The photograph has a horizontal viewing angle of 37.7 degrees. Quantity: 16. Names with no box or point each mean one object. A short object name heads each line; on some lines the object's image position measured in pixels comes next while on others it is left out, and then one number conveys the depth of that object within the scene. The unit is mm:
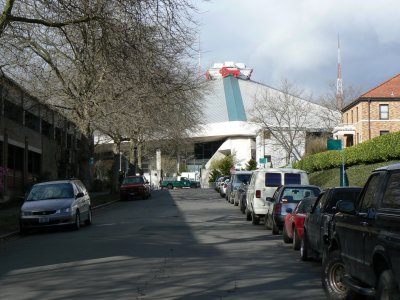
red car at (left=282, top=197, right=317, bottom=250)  13094
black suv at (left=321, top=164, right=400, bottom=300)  5660
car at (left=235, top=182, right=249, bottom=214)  26406
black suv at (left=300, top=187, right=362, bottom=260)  10673
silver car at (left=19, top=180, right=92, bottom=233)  18281
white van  20406
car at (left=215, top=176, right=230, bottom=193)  49956
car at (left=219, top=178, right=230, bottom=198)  43675
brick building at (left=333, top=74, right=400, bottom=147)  54344
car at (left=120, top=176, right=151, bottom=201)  43188
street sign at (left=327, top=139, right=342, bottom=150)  24981
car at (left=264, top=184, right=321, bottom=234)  16547
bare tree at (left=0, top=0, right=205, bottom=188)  17312
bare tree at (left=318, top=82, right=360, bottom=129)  72025
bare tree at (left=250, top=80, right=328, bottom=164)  60375
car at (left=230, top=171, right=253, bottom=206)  33781
